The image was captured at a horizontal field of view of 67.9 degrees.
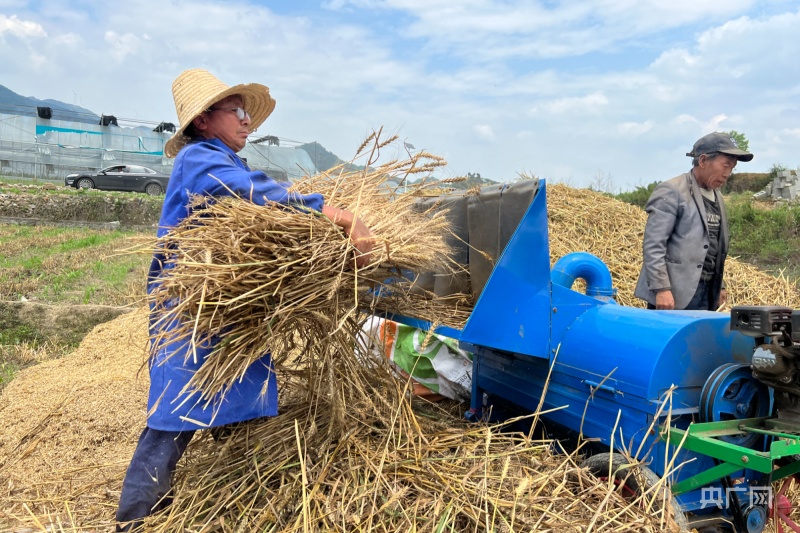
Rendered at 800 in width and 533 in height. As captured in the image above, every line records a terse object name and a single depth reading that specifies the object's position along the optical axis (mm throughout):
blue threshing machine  2020
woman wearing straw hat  2115
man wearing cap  3545
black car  21156
